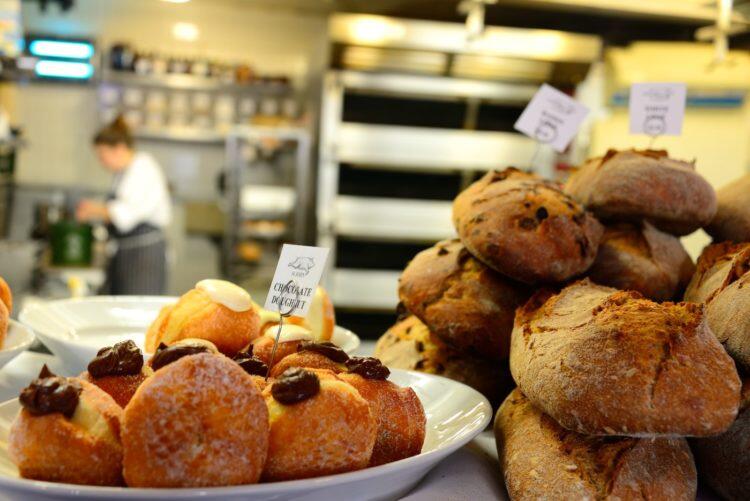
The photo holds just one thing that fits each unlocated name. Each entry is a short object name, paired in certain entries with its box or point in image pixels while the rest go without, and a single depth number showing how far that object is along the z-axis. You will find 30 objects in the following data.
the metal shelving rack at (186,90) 6.62
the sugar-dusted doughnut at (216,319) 1.11
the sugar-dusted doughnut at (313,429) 0.77
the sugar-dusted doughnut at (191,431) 0.69
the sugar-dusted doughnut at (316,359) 0.95
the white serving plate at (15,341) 1.08
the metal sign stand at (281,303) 0.98
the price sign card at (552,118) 1.58
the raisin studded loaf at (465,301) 1.24
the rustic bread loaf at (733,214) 1.35
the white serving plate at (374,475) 0.67
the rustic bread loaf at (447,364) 1.30
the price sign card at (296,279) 0.99
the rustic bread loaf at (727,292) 0.94
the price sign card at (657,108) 1.52
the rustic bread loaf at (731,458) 0.93
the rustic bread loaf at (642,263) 1.24
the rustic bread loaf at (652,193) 1.30
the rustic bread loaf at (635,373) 0.81
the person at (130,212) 4.79
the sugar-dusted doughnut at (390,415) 0.89
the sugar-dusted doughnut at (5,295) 1.23
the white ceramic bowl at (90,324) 1.24
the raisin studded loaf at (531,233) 1.18
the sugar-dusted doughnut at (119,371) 0.82
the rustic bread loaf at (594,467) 0.87
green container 4.53
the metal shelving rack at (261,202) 6.31
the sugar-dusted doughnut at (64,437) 0.71
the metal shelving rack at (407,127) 4.73
